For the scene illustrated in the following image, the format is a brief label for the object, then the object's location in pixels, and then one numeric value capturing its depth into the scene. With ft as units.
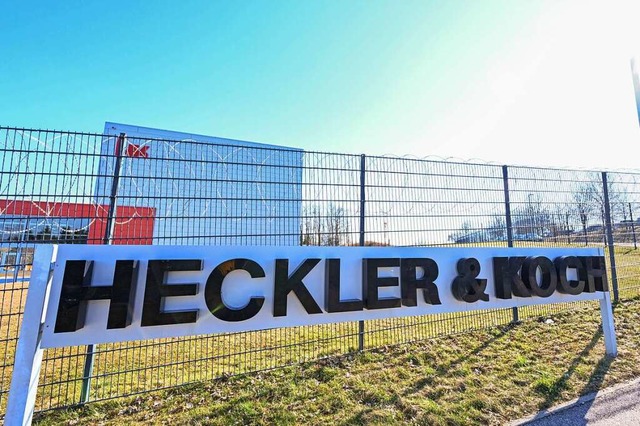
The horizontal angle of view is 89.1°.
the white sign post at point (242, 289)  8.22
